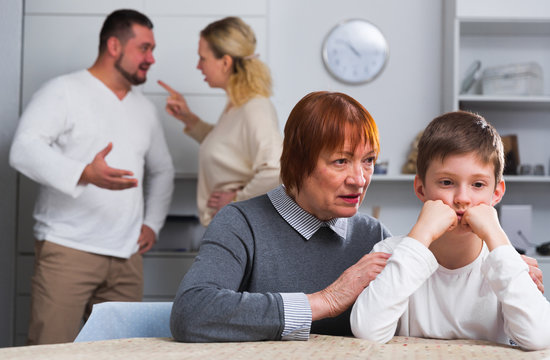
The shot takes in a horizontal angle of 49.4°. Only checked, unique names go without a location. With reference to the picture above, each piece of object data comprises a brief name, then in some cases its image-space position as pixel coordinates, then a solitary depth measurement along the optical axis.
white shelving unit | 3.60
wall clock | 3.63
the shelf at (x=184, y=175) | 3.43
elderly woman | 1.05
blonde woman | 2.54
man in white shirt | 2.50
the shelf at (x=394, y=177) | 3.39
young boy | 1.04
